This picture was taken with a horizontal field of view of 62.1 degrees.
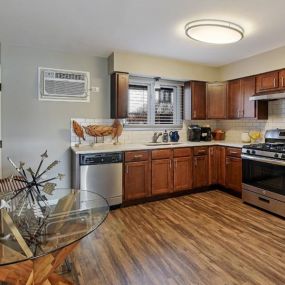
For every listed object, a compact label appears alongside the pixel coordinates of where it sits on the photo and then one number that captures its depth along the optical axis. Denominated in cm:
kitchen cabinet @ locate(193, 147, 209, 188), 418
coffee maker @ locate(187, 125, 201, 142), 464
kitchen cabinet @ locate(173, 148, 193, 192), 398
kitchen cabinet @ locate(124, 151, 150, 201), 357
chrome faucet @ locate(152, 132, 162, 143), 439
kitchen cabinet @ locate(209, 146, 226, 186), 429
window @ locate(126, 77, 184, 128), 427
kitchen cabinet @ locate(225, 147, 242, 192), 389
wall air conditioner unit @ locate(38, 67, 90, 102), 358
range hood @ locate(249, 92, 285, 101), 342
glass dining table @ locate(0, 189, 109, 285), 145
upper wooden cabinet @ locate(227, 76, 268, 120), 400
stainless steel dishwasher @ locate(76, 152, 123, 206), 327
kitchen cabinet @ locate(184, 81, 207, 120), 452
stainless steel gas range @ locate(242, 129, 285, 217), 316
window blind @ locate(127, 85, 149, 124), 425
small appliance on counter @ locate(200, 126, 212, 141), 473
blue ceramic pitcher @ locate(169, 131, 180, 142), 455
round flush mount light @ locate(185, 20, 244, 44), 257
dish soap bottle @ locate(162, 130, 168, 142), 449
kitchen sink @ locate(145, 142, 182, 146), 419
